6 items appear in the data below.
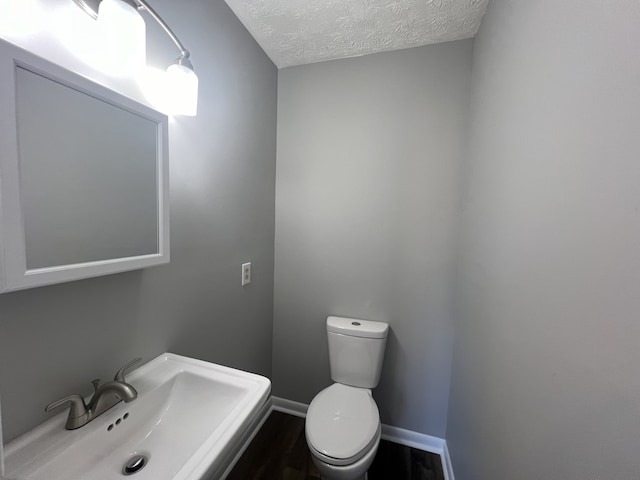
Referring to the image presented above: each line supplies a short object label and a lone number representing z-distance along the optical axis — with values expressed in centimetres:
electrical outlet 140
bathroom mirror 49
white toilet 101
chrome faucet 62
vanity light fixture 63
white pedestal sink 55
